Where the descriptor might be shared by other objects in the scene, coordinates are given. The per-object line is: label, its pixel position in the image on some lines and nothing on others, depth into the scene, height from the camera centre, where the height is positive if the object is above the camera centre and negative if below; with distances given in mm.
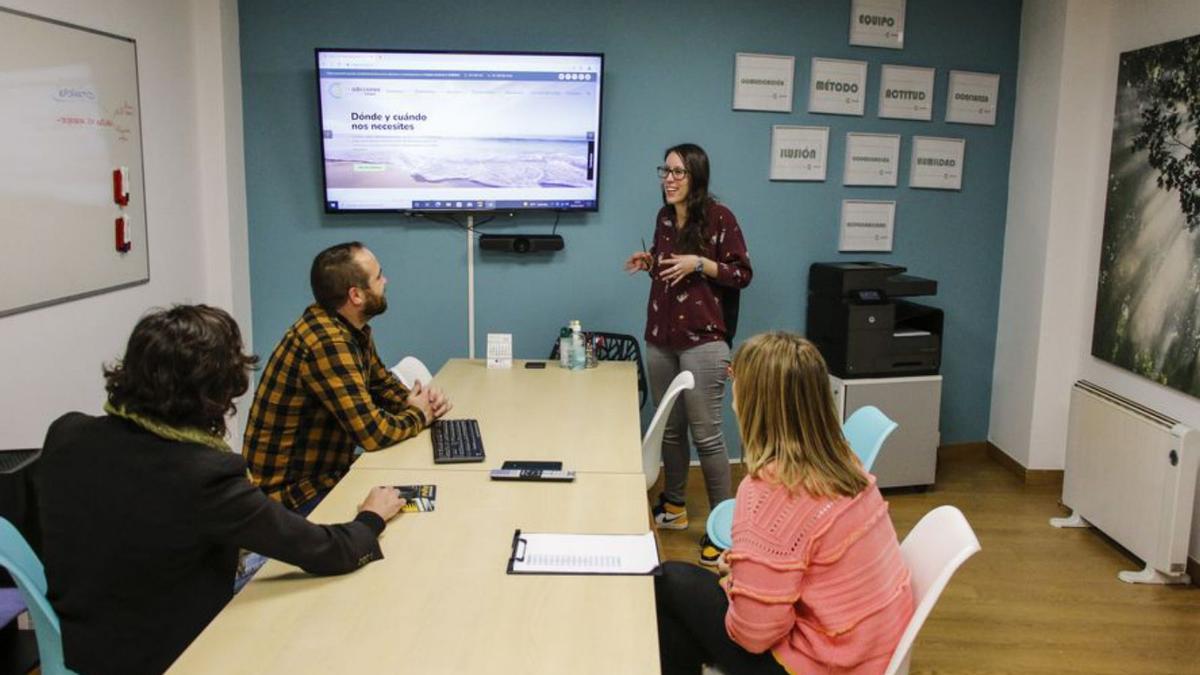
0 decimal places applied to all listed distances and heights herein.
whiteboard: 2855 +128
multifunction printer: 4297 -522
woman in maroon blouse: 3609 -335
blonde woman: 1757 -623
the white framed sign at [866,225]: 4664 -63
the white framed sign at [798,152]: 4543 +289
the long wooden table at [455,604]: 1530 -734
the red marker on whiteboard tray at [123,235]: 3475 -134
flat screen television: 4258 +346
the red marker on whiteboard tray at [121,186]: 3445 +48
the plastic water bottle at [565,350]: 3875 -593
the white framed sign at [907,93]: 4562 +588
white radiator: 3459 -1032
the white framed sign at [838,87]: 4508 +605
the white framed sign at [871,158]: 4598 +267
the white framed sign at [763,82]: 4465 +614
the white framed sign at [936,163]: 4664 +255
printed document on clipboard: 1869 -720
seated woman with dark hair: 1648 -538
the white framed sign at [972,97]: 4617 +582
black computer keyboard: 2566 -678
